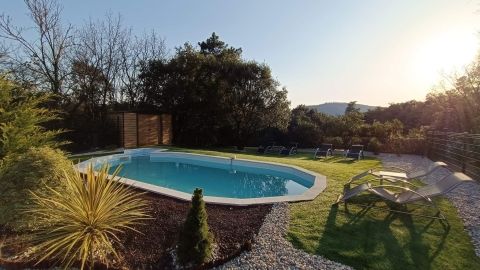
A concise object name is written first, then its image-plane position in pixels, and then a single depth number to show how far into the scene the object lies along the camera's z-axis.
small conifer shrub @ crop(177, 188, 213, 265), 3.73
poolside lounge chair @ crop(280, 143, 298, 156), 17.22
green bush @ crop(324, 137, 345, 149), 17.77
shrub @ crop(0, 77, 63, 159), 6.17
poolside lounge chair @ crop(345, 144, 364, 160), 14.27
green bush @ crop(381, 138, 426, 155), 14.75
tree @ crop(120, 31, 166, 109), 21.00
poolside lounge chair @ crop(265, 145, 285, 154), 18.05
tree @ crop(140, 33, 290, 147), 19.58
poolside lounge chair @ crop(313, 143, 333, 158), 15.29
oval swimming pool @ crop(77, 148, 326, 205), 7.36
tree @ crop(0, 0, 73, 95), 17.00
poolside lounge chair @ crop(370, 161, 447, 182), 6.80
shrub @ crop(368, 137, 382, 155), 15.90
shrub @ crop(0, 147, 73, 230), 4.43
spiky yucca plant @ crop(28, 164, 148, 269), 3.73
